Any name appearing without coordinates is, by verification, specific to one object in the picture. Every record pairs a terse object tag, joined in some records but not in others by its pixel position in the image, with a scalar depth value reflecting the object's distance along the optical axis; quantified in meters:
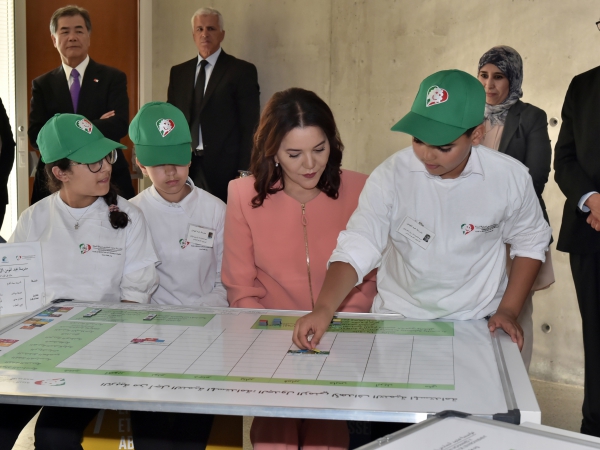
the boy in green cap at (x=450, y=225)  1.89
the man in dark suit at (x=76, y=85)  4.07
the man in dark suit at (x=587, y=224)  2.68
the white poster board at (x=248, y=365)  1.40
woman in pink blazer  2.33
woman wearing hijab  3.21
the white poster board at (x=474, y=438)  1.14
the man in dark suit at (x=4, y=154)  3.78
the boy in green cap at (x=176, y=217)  2.67
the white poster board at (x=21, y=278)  2.05
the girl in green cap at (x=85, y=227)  2.39
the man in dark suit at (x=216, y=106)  4.68
